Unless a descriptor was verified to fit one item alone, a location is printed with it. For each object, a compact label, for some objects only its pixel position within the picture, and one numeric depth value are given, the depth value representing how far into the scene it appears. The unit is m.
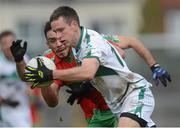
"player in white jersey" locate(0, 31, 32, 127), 27.06
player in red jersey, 19.15
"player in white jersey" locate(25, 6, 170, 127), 16.63
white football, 17.26
